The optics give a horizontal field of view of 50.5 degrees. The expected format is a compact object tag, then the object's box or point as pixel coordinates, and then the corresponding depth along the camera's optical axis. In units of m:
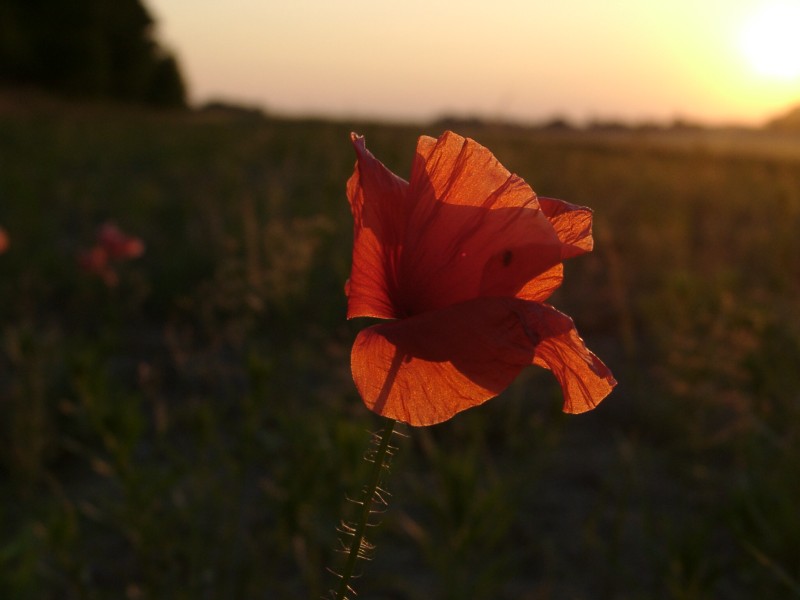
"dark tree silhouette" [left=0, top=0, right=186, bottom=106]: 23.62
